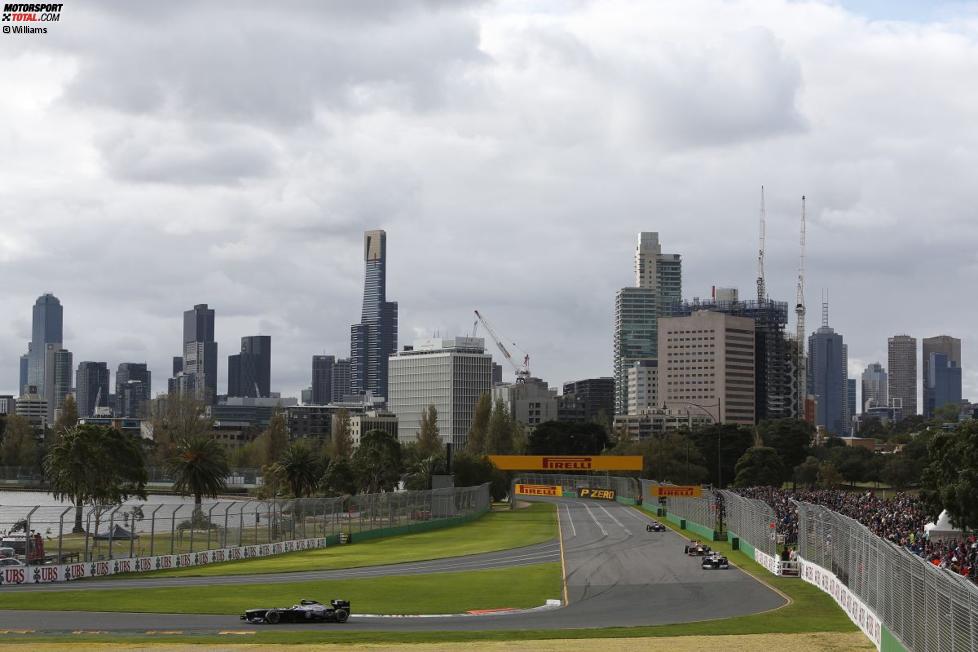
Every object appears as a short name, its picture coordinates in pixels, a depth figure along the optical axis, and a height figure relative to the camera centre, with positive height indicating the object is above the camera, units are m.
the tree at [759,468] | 168.75 -6.65
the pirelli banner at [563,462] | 151.00 -5.50
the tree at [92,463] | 111.00 -4.61
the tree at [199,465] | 112.25 -4.69
